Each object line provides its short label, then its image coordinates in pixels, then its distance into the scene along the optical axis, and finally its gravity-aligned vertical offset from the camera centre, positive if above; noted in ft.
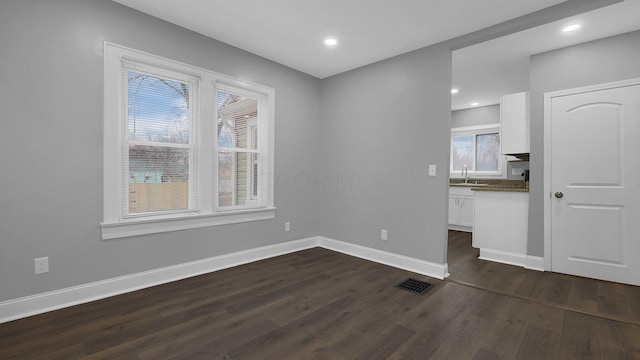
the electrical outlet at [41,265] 7.34 -2.28
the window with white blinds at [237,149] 11.18 +1.33
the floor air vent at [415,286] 9.24 -3.66
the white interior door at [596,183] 9.66 -0.09
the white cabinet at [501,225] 11.89 -2.02
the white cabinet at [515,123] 12.60 +2.69
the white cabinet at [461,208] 18.44 -1.88
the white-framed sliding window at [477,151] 19.48 +2.18
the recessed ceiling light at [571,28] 9.21 +5.18
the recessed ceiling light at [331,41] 10.47 +5.35
